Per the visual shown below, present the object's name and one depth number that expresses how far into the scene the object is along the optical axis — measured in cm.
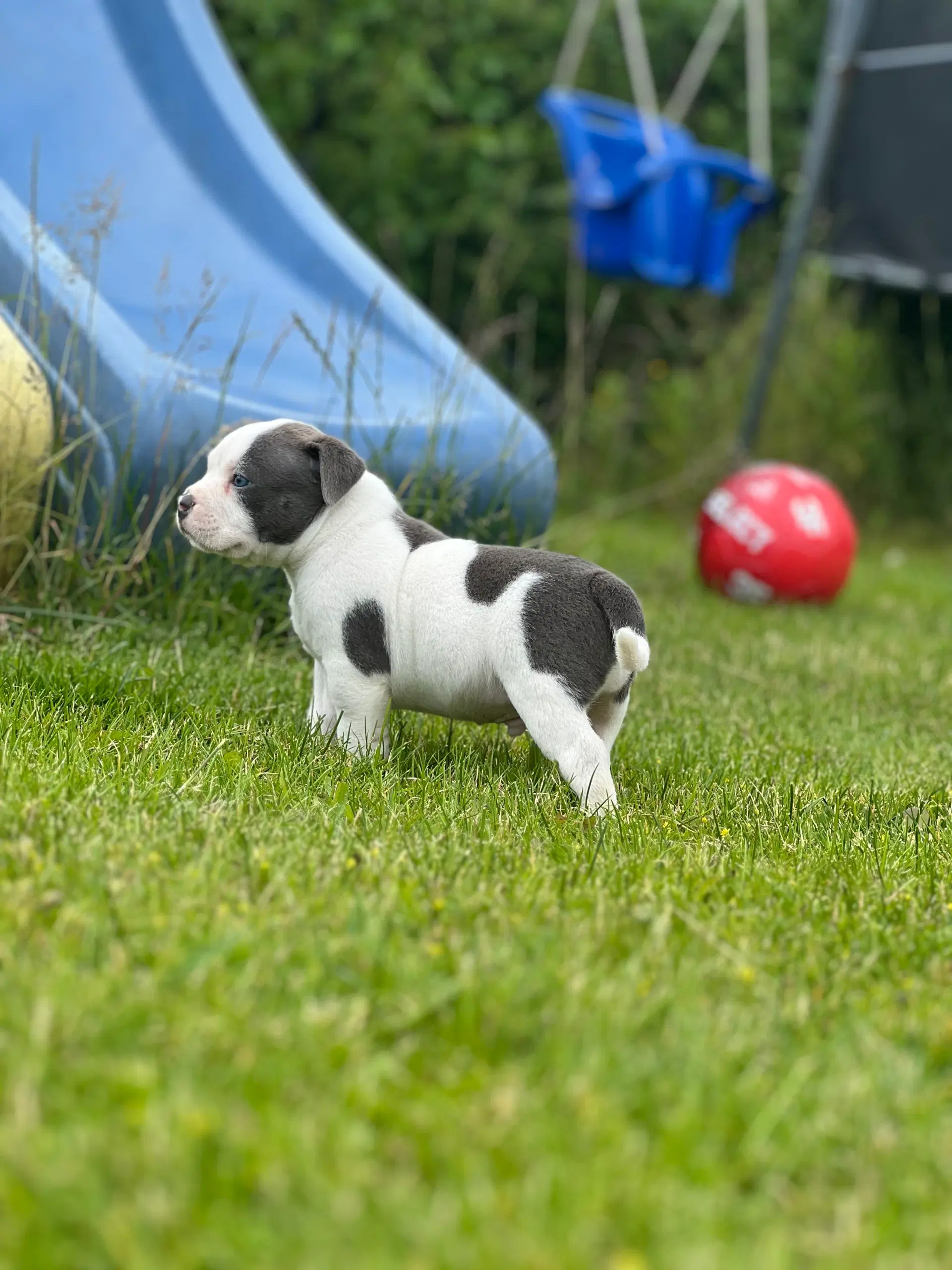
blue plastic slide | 386
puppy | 261
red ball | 575
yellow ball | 348
